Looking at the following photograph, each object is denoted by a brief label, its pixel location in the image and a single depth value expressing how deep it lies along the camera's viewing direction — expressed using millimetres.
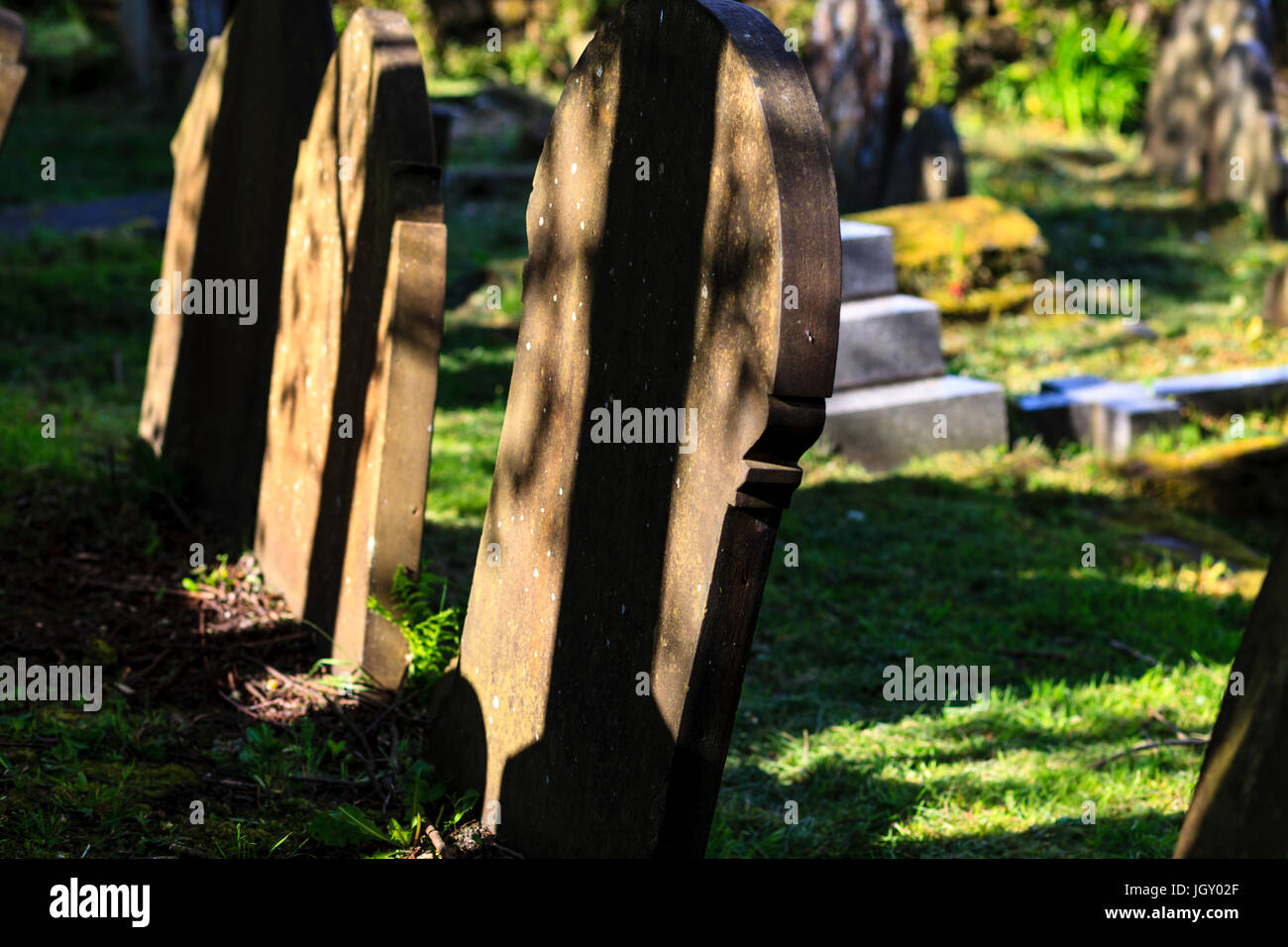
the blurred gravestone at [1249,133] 10883
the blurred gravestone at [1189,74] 12141
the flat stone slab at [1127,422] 6496
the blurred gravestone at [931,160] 9617
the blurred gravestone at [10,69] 4754
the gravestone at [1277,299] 8492
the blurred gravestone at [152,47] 14414
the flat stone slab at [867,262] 6824
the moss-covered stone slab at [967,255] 8273
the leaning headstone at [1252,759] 1639
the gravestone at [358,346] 3449
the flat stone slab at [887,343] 6629
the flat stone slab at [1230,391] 6781
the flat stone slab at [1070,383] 7023
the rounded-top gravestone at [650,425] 2207
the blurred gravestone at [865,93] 10727
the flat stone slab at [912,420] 6449
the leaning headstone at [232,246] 4570
